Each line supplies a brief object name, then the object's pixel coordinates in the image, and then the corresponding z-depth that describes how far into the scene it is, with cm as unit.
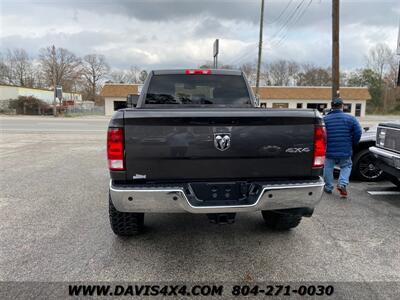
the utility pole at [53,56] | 4192
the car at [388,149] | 505
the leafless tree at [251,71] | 6524
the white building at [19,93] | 4988
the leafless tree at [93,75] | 8462
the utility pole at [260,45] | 2391
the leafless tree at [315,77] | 6906
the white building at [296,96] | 4634
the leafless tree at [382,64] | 6774
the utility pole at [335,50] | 989
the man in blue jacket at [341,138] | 540
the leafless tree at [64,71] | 7412
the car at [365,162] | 657
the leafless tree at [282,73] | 7581
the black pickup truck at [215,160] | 284
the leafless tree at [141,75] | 7436
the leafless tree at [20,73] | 7919
